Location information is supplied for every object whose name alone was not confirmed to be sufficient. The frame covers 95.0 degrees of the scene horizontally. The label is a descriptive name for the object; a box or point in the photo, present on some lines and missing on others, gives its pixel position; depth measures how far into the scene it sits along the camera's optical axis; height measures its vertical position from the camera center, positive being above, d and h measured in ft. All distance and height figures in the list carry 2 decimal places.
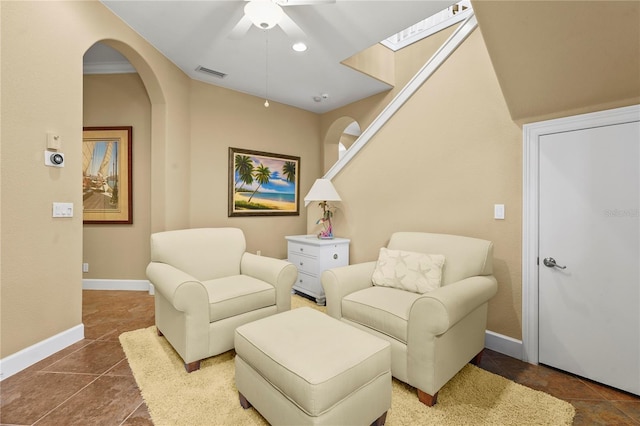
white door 6.04 -0.91
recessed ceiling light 10.51 +6.02
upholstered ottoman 4.08 -2.43
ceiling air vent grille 12.30 +6.04
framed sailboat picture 12.62 +1.53
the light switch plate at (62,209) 7.51 +0.02
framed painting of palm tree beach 14.85 +1.50
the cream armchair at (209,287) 6.56 -2.01
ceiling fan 7.14 +5.00
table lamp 11.43 +0.56
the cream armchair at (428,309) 5.48 -2.09
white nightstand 11.00 -1.84
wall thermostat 7.27 +1.31
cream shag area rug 5.24 -3.70
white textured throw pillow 7.36 -1.55
